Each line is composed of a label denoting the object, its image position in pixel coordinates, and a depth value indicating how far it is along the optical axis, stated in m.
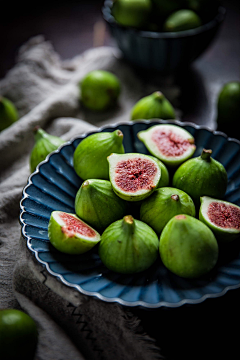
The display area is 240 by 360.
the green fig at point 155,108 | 0.53
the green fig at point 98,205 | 0.39
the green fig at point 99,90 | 0.61
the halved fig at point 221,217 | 0.37
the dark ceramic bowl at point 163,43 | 0.60
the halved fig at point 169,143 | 0.44
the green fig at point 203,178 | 0.40
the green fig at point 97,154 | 0.42
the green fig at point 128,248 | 0.36
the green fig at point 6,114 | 0.57
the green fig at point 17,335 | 0.35
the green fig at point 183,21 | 0.60
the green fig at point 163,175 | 0.41
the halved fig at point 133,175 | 0.39
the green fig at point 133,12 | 0.61
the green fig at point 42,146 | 0.48
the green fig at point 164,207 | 0.38
